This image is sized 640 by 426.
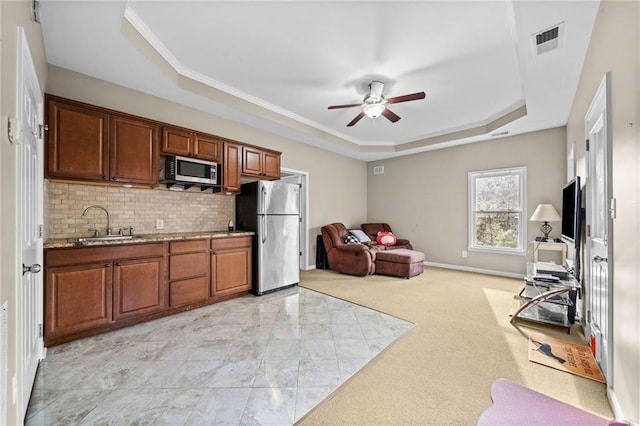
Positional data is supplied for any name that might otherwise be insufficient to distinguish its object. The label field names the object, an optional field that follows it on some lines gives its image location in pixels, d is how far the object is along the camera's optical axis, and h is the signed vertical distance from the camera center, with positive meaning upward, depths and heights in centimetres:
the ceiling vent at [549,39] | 215 +147
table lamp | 401 -2
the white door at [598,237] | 172 -19
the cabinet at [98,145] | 245 +67
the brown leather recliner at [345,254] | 493 -80
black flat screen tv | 258 -5
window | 486 +5
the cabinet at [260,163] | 402 +78
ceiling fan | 321 +138
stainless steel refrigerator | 383 -24
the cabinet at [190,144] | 321 +87
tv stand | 271 -94
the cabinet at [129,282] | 231 -74
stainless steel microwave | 320 +52
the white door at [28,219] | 148 -6
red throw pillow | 569 -58
